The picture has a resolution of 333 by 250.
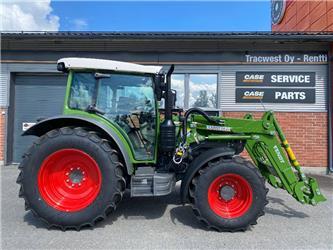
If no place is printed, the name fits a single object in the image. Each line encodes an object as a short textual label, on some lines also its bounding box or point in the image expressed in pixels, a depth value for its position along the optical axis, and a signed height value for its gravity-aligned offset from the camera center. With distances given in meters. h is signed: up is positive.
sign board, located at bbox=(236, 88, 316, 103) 8.95 +1.01
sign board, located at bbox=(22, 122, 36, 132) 9.65 +0.09
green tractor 4.35 -0.36
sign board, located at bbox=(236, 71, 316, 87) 8.95 +1.45
